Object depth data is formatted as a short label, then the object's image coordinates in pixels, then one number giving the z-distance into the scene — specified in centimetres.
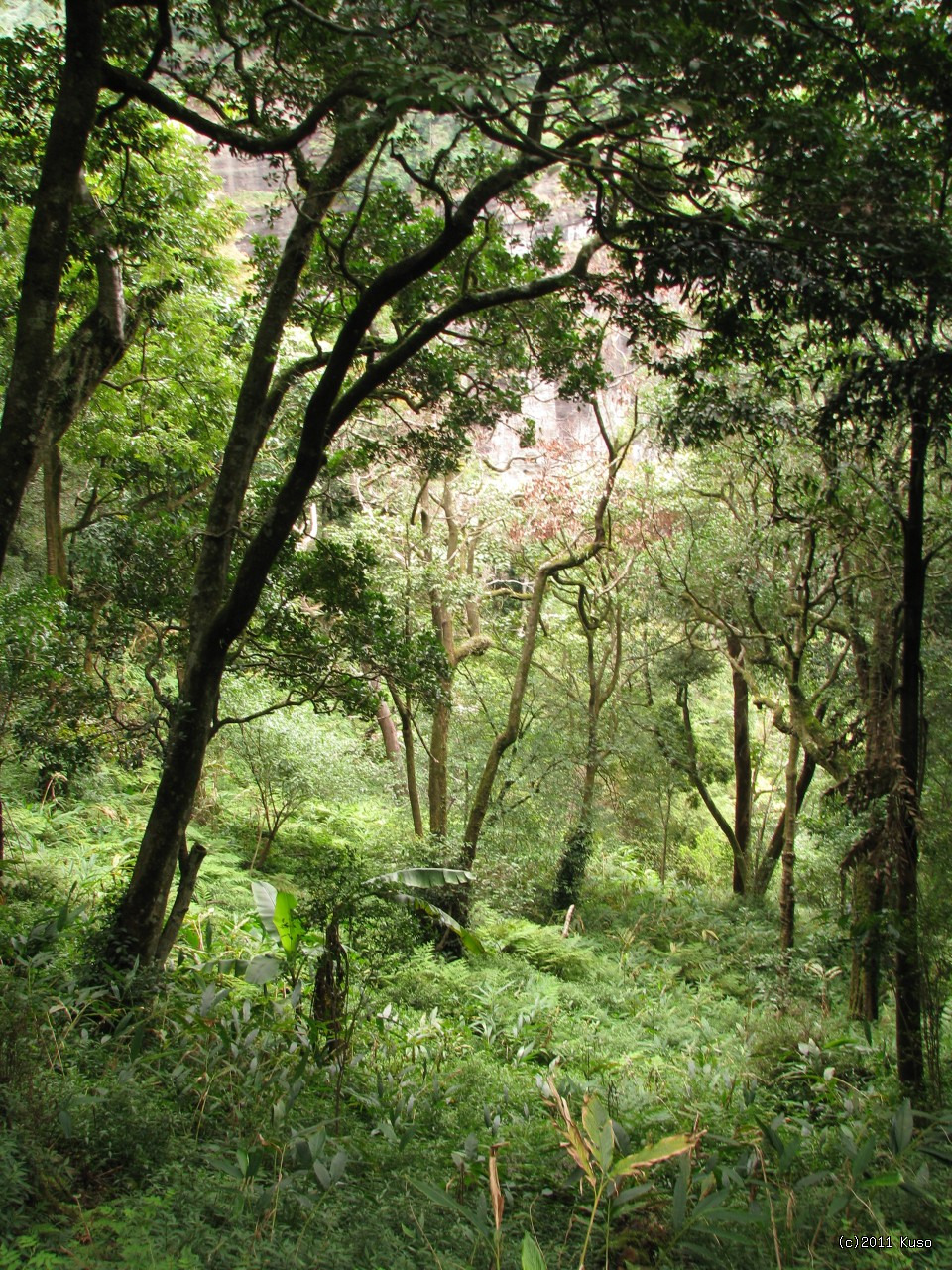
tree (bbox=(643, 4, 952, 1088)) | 383
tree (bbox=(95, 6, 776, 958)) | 356
